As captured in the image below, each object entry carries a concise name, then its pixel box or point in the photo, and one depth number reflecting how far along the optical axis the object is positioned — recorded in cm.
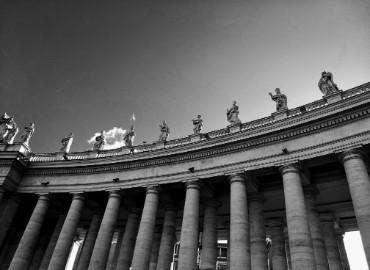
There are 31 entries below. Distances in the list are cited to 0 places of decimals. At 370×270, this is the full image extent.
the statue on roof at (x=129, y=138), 3522
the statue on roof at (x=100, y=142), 3628
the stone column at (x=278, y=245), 2588
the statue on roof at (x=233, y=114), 2922
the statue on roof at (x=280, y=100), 2694
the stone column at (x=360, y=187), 1773
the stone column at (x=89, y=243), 3062
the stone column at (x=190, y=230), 2292
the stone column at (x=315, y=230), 2206
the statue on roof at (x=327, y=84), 2473
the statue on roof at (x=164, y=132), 3288
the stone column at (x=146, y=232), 2472
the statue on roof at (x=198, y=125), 3098
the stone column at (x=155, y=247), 3328
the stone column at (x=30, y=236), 2845
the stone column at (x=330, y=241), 2508
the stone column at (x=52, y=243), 3291
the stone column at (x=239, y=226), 2123
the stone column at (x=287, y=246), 3293
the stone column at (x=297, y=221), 1866
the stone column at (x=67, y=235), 2769
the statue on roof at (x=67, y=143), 3725
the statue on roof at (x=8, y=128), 3681
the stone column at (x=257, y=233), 2355
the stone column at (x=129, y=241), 2955
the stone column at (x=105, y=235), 2661
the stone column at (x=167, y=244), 2799
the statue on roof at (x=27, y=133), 3647
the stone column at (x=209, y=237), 2491
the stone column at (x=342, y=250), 2880
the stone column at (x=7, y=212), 3097
